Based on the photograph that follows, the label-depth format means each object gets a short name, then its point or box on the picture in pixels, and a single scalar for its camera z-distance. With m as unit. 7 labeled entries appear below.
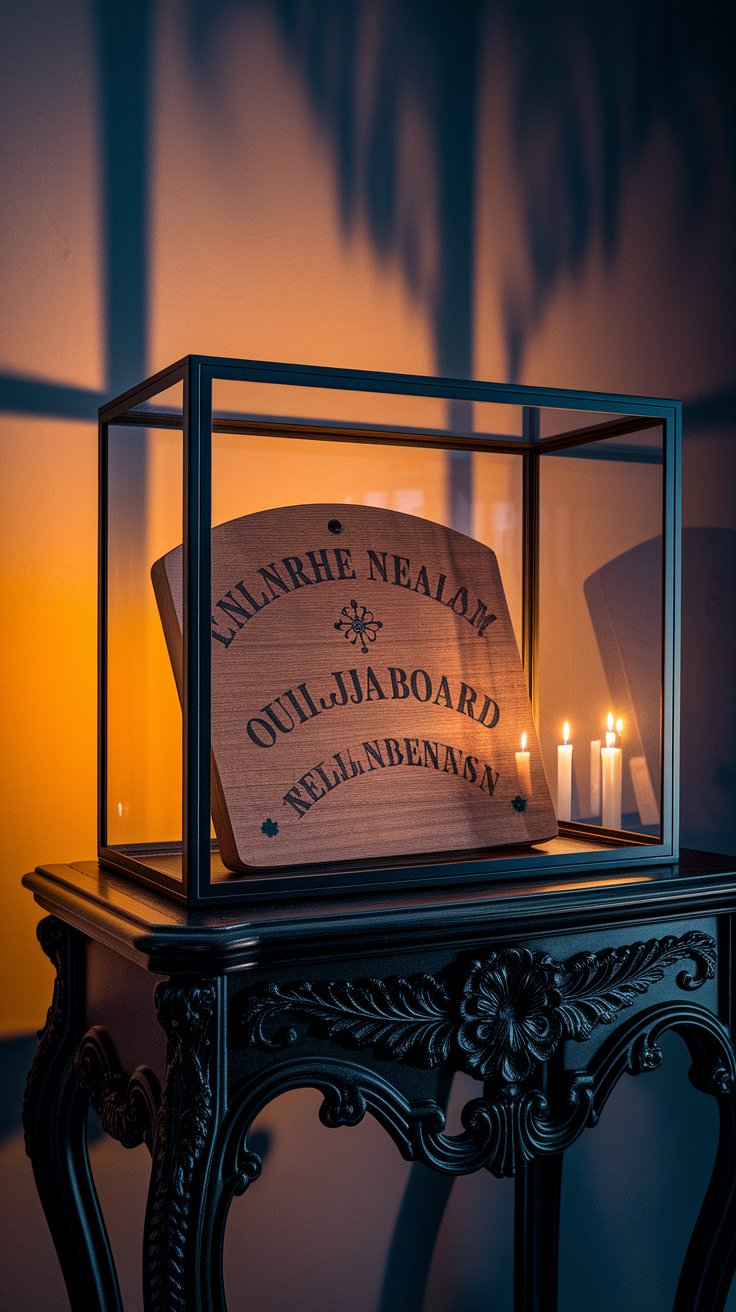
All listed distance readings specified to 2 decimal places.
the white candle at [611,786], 1.34
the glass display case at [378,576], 1.12
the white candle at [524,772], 1.31
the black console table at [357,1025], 1.03
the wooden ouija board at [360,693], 1.17
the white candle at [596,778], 1.34
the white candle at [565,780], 1.33
